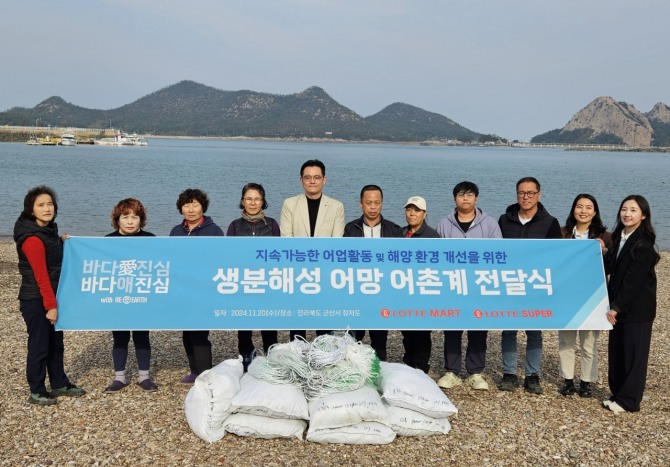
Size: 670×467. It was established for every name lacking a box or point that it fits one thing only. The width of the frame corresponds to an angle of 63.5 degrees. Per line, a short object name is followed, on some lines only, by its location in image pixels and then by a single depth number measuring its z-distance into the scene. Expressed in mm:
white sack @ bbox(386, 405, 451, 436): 4918
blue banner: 5516
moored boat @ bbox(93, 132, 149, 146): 134250
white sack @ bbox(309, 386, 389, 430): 4730
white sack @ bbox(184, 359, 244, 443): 4832
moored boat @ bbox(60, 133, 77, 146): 115750
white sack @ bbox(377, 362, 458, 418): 4926
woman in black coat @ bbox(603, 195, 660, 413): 5309
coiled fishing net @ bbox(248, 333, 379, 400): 4992
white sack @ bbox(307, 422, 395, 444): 4797
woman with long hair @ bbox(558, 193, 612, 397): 5766
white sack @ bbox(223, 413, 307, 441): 4832
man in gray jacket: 5777
